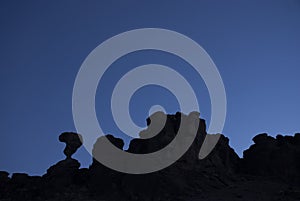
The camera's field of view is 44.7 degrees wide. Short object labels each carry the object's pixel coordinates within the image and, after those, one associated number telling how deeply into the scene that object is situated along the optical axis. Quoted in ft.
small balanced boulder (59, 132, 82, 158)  236.22
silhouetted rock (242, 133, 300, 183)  206.69
